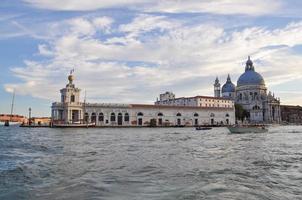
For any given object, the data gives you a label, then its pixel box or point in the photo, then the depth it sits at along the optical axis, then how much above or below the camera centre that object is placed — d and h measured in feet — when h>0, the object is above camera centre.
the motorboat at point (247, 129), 162.91 +0.76
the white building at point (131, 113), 274.81 +13.36
